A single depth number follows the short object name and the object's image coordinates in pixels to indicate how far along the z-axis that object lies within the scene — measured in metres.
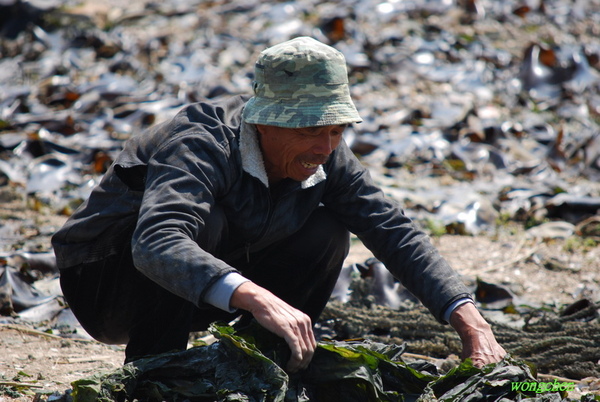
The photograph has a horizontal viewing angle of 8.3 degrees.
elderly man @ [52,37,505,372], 9.24
